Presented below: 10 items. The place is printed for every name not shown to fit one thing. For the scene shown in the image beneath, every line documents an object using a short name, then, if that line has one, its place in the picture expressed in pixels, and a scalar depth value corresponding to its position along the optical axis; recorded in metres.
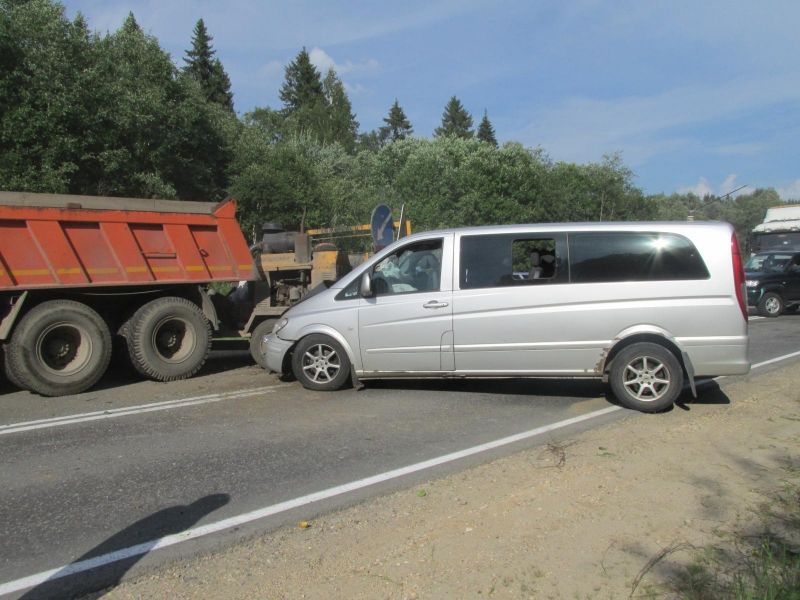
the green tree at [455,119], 90.62
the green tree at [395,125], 94.44
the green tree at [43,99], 18.50
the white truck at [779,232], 22.95
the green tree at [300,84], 75.00
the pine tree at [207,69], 56.93
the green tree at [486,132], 87.31
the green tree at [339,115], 67.62
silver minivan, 6.59
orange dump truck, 7.76
